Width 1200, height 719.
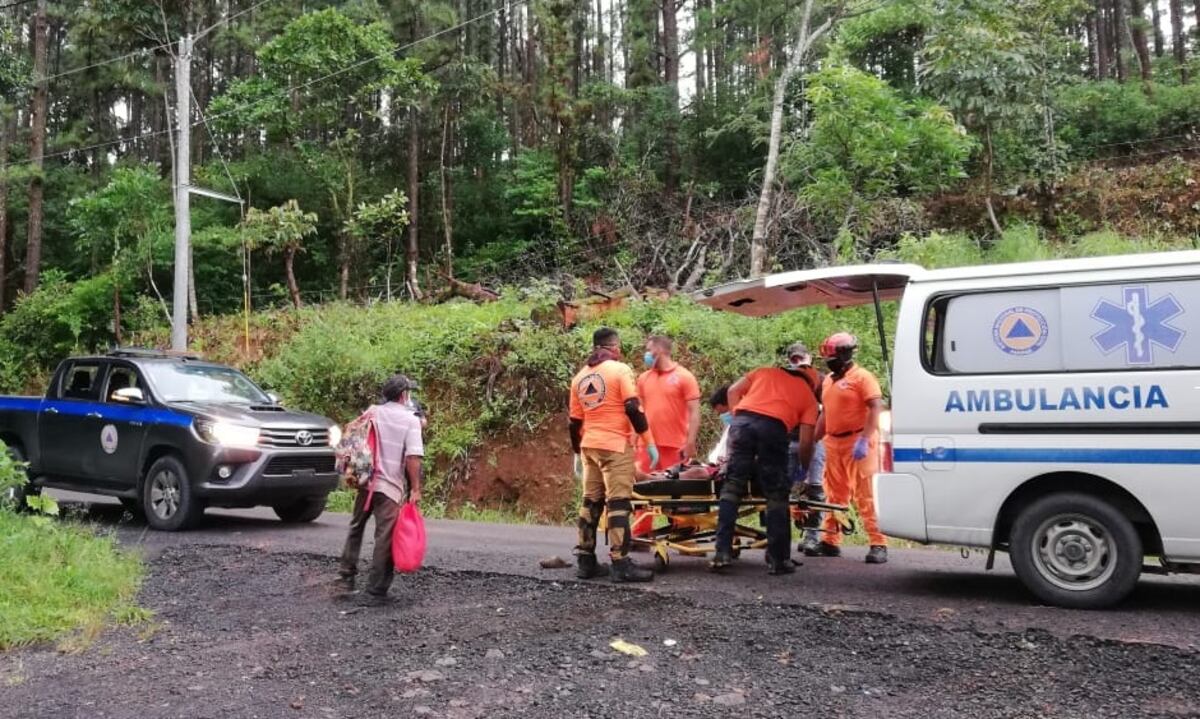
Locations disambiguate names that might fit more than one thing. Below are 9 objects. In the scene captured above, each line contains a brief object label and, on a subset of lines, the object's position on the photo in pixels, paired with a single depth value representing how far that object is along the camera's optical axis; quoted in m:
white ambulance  5.41
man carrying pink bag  6.41
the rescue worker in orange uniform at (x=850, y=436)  7.59
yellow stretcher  7.20
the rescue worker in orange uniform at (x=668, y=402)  8.20
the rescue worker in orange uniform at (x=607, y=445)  6.70
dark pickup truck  9.48
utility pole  15.75
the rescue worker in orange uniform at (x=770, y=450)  6.83
